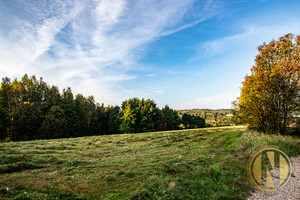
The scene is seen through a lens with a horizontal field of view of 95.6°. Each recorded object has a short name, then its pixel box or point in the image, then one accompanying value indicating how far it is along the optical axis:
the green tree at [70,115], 40.72
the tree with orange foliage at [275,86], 13.52
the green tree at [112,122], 54.41
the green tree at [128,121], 45.50
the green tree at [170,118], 62.47
